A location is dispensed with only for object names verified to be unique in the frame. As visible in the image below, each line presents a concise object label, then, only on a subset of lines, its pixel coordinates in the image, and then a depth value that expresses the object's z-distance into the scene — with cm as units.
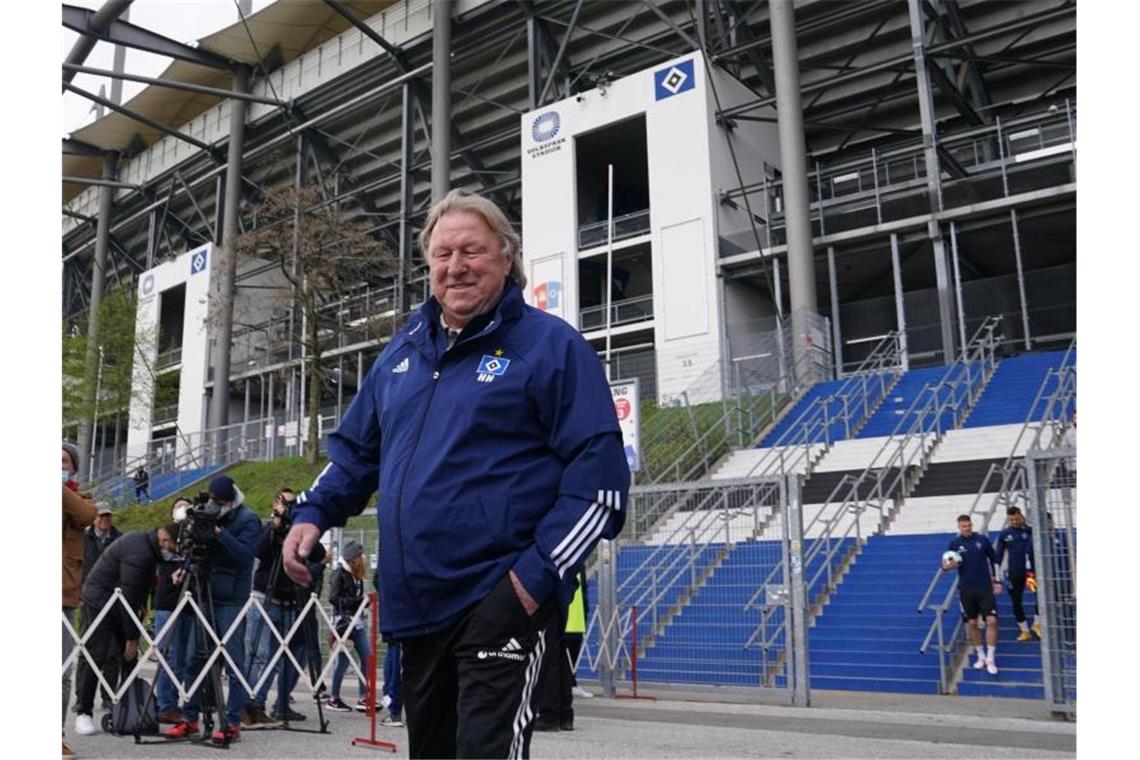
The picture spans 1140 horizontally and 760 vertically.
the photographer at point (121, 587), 829
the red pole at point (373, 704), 699
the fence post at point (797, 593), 957
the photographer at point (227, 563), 748
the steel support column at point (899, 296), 2486
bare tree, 3014
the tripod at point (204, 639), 731
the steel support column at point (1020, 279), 2391
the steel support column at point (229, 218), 4034
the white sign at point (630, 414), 1252
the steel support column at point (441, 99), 3256
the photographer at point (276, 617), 833
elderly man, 243
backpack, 746
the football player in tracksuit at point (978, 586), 1048
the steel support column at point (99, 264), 4471
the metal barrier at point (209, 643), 765
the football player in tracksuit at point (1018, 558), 1105
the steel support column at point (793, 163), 2583
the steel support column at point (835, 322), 2608
